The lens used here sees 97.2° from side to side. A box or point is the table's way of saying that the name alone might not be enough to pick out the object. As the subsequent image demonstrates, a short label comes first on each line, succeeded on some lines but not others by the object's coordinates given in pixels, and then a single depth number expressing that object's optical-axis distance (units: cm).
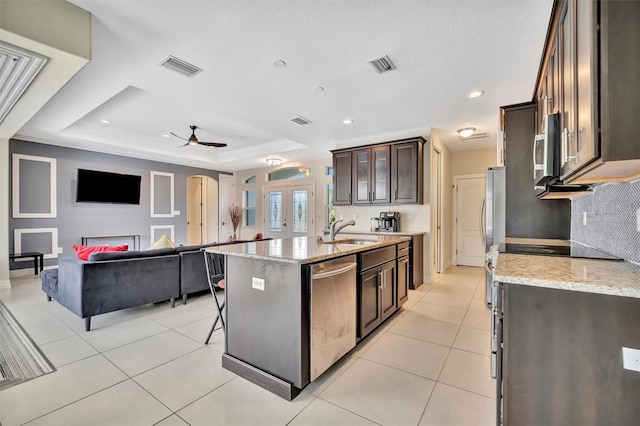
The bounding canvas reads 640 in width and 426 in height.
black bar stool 257
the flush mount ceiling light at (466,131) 473
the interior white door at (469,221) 618
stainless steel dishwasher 192
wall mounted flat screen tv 584
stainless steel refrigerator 339
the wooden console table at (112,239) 596
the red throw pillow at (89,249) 362
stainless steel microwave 151
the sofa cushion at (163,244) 376
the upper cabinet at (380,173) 473
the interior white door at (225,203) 869
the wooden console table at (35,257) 496
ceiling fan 511
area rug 204
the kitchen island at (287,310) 186
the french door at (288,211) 753
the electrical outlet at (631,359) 98
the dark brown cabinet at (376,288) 250
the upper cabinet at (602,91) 92
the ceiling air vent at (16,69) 216
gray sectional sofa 292
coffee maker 503
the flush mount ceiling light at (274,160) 678
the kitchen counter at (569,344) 101
